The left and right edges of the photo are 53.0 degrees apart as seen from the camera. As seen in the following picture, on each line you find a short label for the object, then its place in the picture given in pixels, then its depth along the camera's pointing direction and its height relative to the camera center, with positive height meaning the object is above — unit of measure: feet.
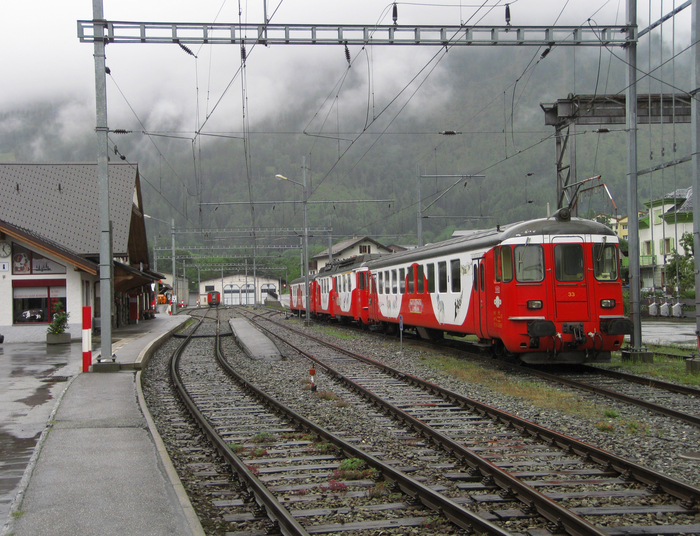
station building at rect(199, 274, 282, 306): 385.91 -0.28
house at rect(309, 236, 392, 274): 292.81 +15.49
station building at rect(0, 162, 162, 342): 85.10 +6.32
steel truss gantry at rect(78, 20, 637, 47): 47.83 +17.35
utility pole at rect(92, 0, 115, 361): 47.11 +7.71
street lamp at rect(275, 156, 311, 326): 113.26 +9.02
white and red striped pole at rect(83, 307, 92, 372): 47.85 -3.37
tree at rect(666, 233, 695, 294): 140.56 +1.51
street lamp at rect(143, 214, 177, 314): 171.79 +2.28
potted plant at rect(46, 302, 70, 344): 78.59 -4.21
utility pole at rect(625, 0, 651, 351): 49.60 +8.25
